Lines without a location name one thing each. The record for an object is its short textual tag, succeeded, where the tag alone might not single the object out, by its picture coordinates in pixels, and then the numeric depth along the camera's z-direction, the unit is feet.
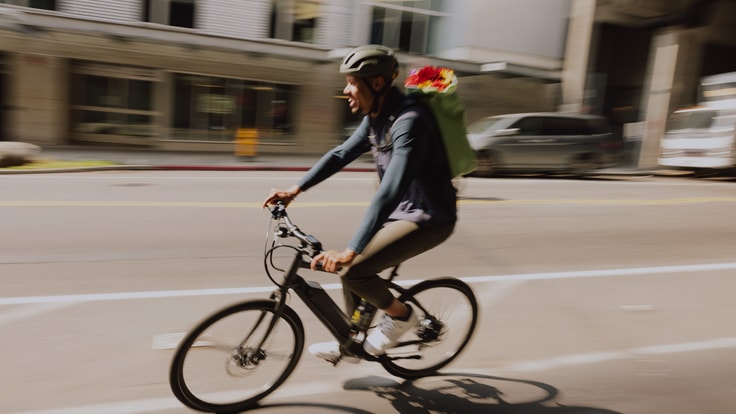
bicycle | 9.82
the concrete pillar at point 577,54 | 82.69
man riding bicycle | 9.29
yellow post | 57.21
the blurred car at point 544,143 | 50.06
